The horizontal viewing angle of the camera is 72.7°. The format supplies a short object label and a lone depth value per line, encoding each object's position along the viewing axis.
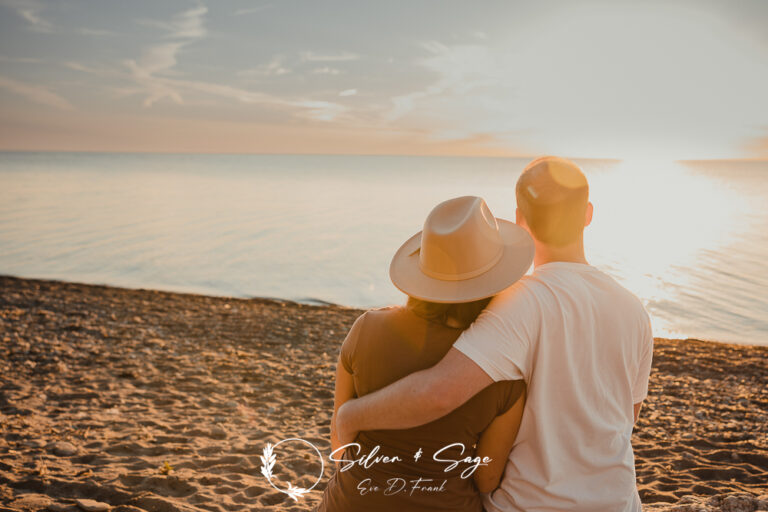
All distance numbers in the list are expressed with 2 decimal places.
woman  1.83
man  1.75
